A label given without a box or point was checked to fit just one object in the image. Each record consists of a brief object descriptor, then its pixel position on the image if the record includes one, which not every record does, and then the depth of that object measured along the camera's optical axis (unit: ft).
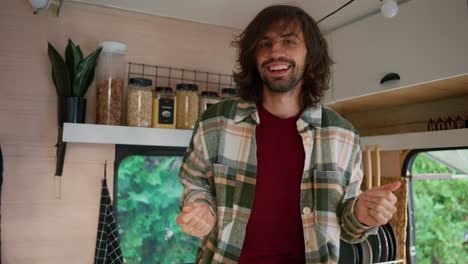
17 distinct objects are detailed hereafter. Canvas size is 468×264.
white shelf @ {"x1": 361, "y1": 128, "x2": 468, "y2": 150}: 3.95
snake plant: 4.46
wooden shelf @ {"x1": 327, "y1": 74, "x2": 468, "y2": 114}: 4.13
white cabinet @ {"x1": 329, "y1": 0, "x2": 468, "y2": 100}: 3.72
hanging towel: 4.75
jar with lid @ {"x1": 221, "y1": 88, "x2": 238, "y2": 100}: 5.57
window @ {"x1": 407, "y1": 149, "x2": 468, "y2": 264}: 5.20
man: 2.82
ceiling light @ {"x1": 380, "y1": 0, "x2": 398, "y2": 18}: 3.74
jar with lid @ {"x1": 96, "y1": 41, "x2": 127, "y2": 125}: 4.67
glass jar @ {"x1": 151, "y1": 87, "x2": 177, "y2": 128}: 4.90
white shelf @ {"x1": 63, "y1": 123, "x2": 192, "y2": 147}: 4.32
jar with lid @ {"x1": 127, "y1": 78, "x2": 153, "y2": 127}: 4.79
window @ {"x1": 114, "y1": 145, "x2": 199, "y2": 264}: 5.22
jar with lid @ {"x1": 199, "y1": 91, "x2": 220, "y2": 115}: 5.29
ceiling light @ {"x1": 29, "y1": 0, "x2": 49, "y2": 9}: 3.98
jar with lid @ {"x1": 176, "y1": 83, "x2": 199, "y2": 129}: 5.06
